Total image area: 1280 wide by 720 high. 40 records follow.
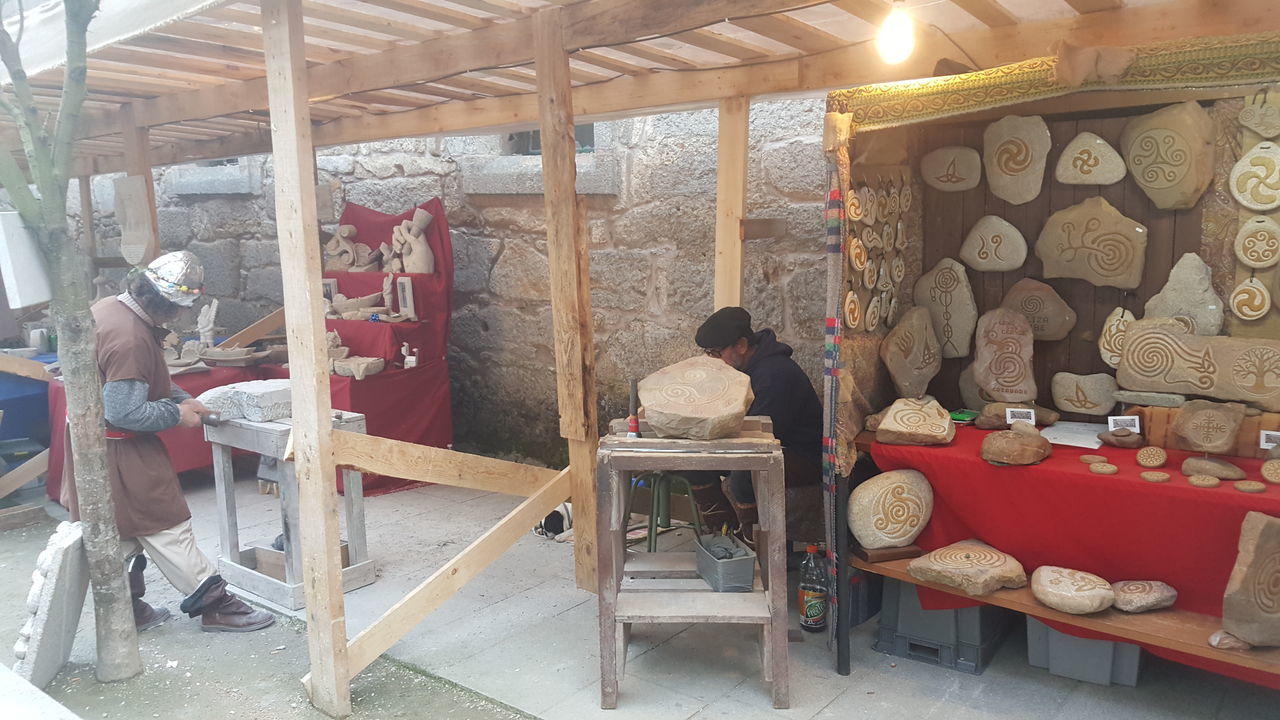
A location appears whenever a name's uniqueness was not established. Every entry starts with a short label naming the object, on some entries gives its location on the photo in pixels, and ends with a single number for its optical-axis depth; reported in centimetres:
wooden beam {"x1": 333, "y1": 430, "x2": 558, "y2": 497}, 341
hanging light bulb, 323
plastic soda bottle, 387
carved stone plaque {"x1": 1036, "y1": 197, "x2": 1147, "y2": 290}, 368
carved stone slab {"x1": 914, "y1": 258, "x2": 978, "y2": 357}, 410
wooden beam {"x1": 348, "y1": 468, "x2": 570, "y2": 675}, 343
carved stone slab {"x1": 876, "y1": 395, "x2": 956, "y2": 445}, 359
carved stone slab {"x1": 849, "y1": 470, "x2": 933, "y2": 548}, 355
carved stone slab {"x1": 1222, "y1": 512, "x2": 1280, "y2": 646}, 282
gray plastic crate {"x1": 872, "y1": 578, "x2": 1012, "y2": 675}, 353
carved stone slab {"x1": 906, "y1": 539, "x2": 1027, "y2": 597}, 329
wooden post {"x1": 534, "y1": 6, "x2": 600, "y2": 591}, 383
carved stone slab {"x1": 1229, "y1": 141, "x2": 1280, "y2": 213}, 332
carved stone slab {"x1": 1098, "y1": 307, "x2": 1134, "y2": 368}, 371
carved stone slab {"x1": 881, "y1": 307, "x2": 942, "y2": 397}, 392
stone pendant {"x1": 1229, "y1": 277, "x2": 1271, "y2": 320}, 340
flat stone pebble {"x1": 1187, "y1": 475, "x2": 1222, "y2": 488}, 304
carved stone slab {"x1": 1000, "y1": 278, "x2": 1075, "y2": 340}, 390
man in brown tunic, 396
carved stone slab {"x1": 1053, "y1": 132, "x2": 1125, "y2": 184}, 369
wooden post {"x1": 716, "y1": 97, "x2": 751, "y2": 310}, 439
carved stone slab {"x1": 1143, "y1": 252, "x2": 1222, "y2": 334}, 352
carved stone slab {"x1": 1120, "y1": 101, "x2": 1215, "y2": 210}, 346
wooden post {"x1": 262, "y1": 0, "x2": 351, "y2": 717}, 312
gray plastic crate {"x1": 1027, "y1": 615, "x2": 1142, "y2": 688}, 331
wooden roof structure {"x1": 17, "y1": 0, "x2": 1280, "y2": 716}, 321
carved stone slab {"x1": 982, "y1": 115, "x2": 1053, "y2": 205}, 384
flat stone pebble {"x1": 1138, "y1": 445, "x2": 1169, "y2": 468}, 327
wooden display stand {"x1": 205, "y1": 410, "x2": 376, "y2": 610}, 431
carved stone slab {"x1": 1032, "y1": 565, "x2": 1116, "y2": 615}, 310
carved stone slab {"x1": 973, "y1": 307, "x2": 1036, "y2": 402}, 392
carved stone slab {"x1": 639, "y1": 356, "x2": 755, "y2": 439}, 333
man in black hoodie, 430
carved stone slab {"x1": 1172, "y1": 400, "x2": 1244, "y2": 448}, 325
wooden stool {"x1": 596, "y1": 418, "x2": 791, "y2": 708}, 328
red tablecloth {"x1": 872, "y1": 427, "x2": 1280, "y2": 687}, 303
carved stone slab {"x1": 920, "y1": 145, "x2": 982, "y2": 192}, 402
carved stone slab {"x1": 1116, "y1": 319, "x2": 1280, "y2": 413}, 336
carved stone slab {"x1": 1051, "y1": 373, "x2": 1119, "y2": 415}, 382
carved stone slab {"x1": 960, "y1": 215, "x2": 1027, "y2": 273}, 397
